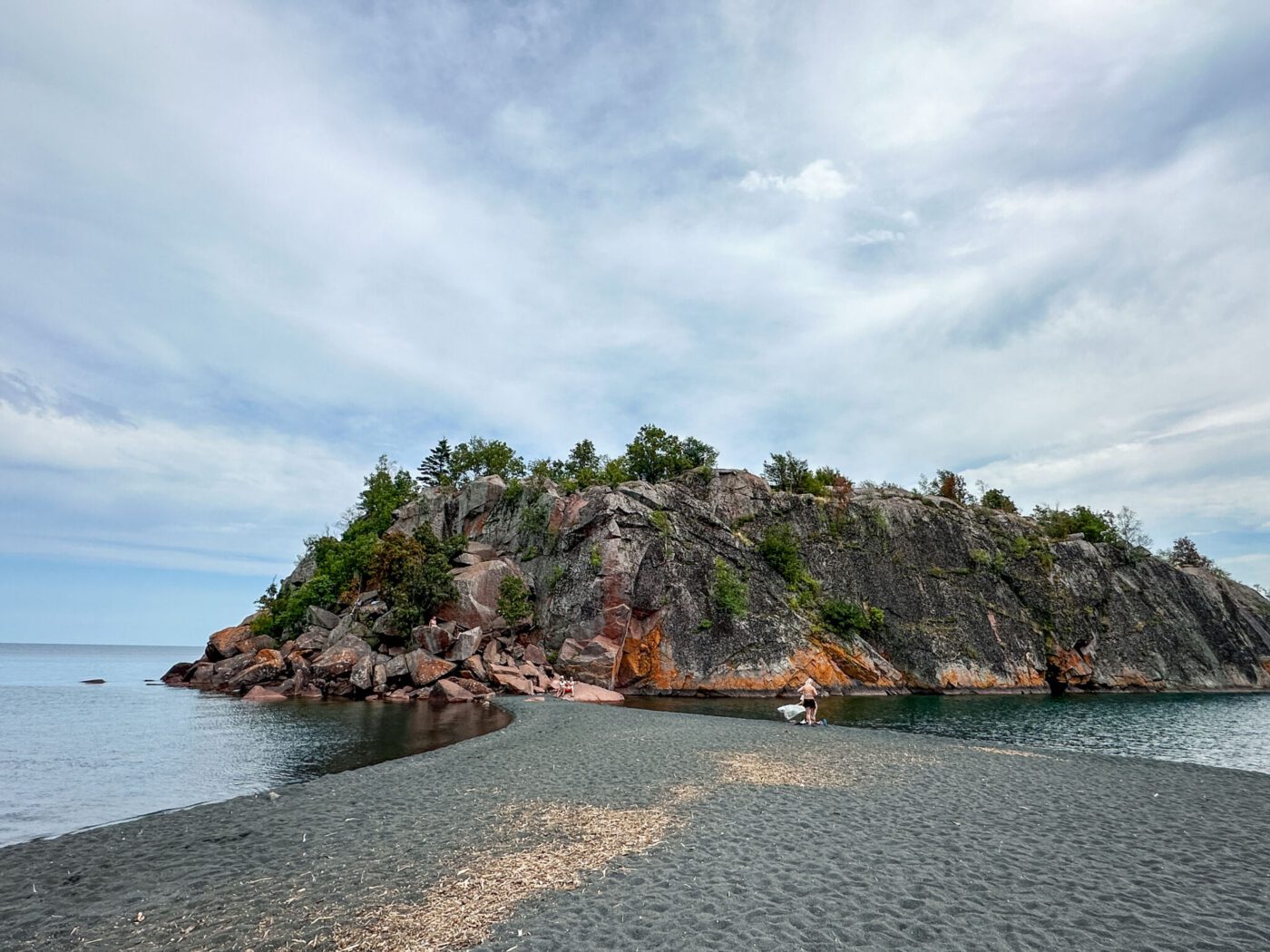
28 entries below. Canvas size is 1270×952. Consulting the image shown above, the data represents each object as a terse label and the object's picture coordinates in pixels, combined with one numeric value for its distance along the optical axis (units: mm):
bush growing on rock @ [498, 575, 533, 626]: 59531
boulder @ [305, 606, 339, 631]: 61406
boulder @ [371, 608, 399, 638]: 54562
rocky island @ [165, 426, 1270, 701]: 55938
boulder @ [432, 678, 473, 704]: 46781
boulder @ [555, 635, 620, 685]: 55688
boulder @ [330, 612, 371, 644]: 55938
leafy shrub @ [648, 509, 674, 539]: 65688
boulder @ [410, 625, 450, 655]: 52656
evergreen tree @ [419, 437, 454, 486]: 91706
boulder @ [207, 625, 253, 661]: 66688
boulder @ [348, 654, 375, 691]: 49438
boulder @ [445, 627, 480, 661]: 51719
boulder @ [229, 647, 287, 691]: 53125
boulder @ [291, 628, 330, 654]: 57500
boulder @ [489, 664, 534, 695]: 49719
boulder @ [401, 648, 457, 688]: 49531
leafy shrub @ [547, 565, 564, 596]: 62281
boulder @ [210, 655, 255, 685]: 58969
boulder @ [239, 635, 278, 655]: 64875
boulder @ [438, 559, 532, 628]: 57969
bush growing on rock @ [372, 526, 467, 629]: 54875
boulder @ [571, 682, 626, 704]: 49438
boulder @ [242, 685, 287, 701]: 48966
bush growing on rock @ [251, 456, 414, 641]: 65688
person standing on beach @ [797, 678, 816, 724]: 33219
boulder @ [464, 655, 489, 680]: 50656
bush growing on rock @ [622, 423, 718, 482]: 82812
